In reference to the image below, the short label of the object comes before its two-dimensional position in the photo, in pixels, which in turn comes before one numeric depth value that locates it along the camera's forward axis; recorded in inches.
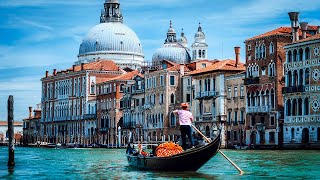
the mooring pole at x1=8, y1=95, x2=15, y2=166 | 1121.4
